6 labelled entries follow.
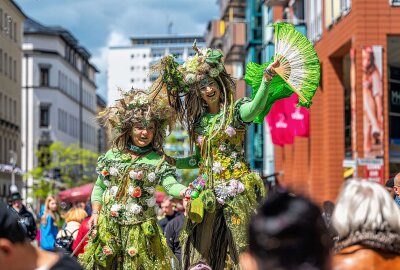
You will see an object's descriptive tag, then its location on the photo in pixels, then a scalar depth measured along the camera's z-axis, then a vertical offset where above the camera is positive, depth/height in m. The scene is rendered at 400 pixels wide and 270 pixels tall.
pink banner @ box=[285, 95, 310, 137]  36.59 +0.82
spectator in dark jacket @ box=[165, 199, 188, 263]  13.20 -1.06
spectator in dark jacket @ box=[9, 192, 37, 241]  17.14 -1.13
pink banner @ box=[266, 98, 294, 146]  38.19 +0.72
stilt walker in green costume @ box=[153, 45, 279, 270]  8.59 -0.07
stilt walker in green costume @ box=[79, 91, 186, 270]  8.72 -0.37
